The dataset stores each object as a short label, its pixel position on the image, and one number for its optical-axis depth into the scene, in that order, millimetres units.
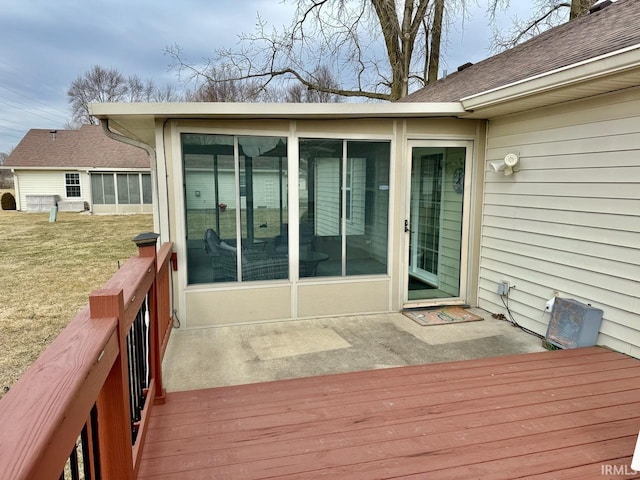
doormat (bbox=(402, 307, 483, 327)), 4438
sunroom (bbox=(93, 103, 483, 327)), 4113
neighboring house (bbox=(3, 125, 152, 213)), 17922
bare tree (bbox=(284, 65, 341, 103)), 12688
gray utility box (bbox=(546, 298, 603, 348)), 3439
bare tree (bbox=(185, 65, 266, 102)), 11359
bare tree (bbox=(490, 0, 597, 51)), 10241
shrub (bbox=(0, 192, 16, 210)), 19156
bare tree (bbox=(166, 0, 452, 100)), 10617
